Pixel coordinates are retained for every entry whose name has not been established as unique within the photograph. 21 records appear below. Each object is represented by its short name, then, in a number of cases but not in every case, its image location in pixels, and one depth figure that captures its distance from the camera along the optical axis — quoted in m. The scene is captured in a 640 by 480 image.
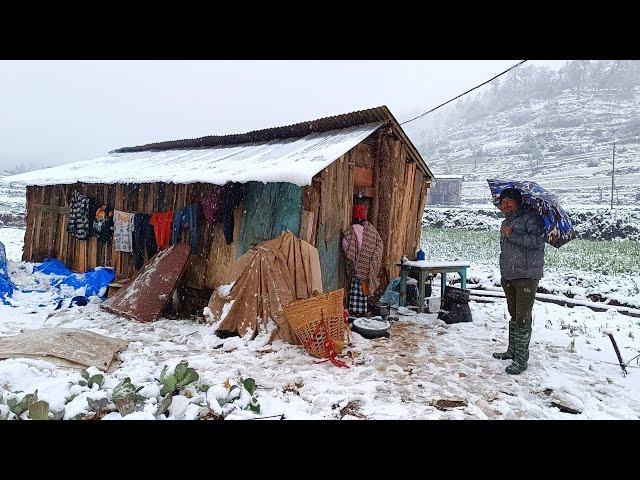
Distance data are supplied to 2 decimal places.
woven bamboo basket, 5.56
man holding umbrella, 5.07
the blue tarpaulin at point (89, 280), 8.86
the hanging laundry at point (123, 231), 9.52
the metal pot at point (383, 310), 7.52
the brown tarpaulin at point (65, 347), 4.64
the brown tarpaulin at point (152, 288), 7.34
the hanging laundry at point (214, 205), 7.71
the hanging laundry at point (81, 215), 10.55
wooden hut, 6.94
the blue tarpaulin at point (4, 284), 8.13
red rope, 5.22
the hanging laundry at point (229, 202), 7.58
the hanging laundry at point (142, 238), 9.02
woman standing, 7.39
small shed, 48.69
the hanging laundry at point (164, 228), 8.60
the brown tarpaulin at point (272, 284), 6.29
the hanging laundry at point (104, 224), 10.09
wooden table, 7.86
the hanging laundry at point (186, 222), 8.09
